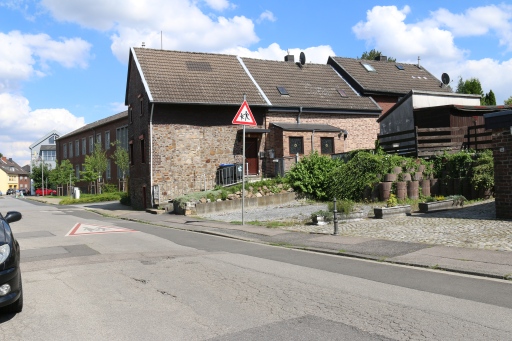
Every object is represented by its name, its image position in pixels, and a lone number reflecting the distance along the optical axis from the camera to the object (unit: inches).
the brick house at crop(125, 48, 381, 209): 1163.3
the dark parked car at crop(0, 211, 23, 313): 223.3
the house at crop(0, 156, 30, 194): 5452.8
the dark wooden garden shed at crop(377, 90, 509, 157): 898.7
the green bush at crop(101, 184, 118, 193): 2136.6
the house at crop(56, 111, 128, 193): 2175.2
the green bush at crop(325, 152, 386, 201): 831.7
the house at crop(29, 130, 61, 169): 4276.6
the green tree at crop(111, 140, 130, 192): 1905.8
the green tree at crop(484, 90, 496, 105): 1793.8
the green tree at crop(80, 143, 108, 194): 2111.2
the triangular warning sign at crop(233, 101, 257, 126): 642.8
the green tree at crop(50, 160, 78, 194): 2620.6
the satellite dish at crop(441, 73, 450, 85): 1764.3
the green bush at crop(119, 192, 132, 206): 1417.6
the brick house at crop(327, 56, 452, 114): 1533.0
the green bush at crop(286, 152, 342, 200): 963.3
